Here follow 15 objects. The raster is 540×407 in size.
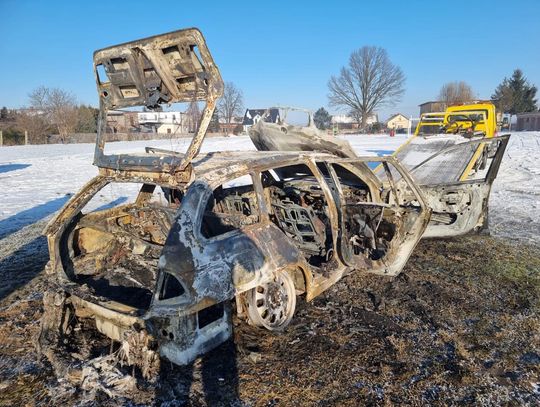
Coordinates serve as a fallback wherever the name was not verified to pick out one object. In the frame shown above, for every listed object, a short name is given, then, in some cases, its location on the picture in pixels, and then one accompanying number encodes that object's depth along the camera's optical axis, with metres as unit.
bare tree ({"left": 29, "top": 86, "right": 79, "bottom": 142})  42.94
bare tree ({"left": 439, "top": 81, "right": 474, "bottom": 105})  71.44
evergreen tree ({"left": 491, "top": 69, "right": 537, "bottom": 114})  64.94
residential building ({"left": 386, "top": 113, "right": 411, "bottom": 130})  86.19
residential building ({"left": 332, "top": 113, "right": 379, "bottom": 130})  68.88
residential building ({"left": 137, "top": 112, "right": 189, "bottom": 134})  42.55
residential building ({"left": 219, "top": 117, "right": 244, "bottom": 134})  61.56
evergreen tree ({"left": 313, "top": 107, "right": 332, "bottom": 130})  88.47
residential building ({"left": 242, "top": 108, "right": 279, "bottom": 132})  63.16
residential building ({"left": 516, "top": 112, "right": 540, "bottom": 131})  55.36
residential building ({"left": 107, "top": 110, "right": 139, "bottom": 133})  42.41
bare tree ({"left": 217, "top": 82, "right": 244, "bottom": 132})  70.62
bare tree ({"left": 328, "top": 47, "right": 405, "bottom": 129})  65.44
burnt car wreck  2.63
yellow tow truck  12.86
